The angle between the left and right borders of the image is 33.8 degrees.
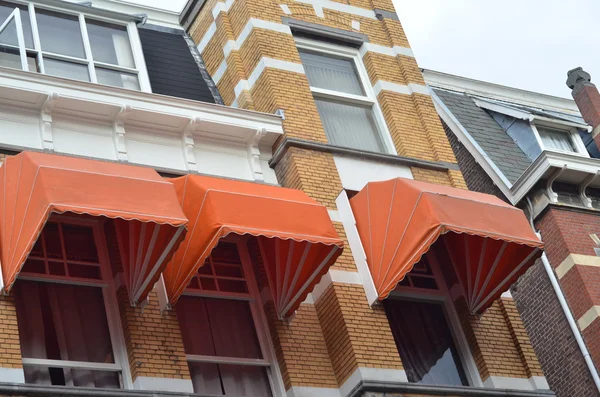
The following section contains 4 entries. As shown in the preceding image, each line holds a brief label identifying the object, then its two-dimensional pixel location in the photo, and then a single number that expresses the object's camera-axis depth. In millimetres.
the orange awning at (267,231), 13070
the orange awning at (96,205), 11844
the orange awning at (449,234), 14281
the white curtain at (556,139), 22406
